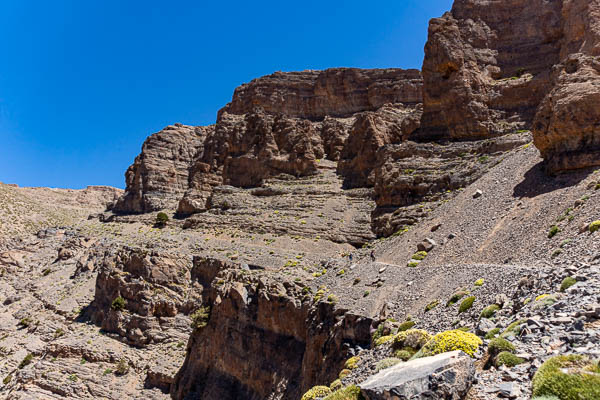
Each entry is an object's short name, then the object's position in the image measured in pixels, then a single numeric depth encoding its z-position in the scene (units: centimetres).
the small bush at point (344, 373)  1665
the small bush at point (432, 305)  1942
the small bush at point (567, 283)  1125
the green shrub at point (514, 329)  990
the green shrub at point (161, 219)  7094
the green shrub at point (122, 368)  3866
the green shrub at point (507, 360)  866
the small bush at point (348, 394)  1038
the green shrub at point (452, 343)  1020
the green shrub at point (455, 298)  1781
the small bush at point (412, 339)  1323
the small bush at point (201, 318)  3731
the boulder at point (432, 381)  836
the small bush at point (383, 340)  1737
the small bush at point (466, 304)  1557
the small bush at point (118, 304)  4353
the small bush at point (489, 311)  1300
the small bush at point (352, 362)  1784
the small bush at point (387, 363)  1236
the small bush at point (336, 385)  1500
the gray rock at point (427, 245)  3225
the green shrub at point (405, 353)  1280
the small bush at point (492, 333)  1081
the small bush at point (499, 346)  912
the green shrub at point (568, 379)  664
